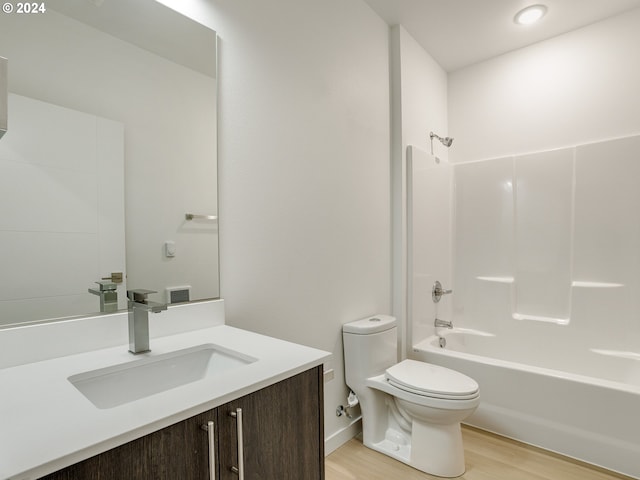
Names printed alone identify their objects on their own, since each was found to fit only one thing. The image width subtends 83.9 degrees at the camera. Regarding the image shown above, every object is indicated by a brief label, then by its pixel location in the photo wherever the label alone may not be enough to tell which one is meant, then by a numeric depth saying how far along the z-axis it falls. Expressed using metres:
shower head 2.79
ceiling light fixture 2.31
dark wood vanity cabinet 0.63
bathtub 1.78
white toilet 1.73
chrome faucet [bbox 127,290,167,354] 1.06
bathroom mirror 1.00
